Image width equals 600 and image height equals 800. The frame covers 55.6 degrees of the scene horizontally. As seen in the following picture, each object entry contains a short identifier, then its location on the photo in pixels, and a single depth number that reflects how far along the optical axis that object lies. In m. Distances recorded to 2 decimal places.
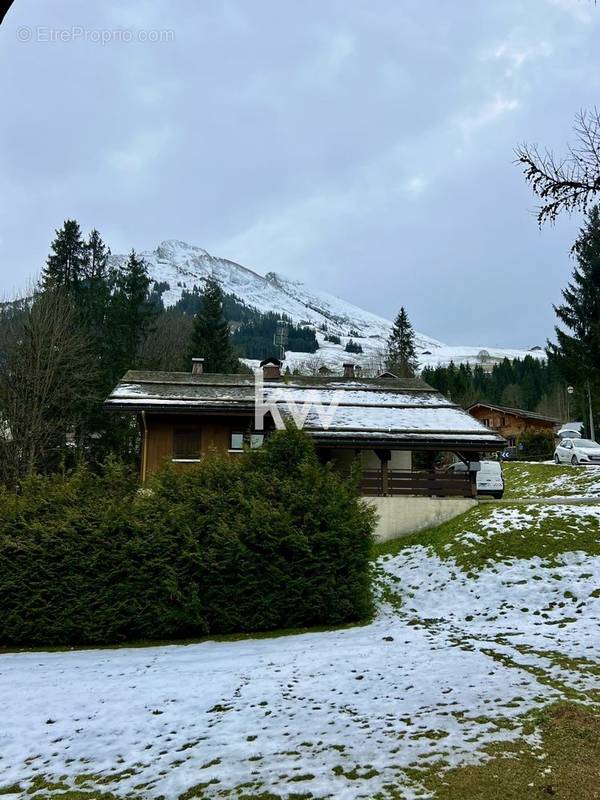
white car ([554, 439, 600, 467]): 31.16
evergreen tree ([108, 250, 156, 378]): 40.50
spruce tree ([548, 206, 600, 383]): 30.25
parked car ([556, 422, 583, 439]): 45.84
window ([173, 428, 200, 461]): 21.17
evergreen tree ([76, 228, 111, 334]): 42.09
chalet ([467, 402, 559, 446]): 59.62
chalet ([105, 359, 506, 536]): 19.73
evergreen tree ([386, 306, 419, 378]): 60.33
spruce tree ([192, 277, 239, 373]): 46.47
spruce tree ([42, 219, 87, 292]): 45.25
